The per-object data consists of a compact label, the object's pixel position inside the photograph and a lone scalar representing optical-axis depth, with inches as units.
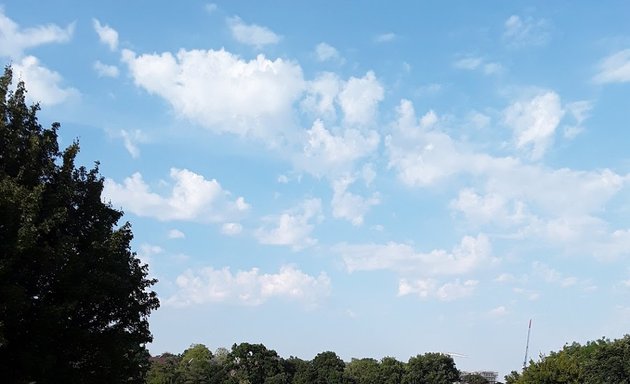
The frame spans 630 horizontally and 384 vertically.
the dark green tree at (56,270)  859.4
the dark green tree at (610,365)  2456.9
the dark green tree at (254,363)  4254.4
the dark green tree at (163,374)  3809.1
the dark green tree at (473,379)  5408.5
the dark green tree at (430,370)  4591.5
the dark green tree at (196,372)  4087.1
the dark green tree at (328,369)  4490.7
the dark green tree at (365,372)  4709.6
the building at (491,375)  6801.2
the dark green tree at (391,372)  4643.2
